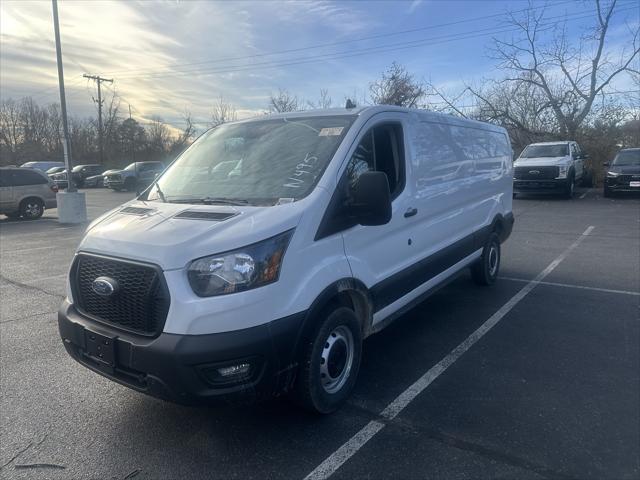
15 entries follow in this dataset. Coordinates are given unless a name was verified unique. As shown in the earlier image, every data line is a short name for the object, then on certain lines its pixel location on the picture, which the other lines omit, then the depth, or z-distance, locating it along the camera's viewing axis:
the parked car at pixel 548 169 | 17.72
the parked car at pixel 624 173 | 17.41
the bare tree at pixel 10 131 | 61.59
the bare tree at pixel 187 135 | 52.68
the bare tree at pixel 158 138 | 53.78
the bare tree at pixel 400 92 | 30.06
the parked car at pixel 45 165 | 37.38
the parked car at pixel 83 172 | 36.09
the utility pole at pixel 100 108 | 49.25
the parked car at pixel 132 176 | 28.28
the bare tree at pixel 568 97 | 24.76
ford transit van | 2.68
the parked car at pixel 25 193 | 15.66
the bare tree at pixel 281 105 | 38.69
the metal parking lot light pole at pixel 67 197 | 14.57
